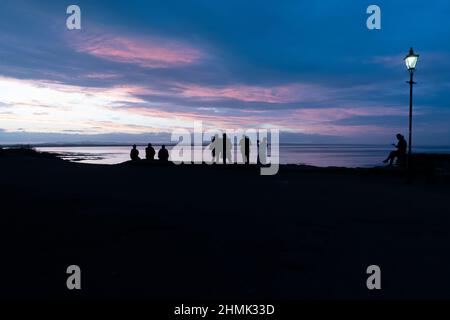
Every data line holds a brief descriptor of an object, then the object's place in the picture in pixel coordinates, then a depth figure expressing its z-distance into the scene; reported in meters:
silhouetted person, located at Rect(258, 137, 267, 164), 25.97
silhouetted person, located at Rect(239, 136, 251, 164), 25.18
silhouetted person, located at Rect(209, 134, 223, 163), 26.88
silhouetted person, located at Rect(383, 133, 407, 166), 21.61
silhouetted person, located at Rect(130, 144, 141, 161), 28.22
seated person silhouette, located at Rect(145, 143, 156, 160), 28.11
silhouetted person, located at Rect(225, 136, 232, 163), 26.20
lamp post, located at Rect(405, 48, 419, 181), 15.62
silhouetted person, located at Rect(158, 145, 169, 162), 27.58
